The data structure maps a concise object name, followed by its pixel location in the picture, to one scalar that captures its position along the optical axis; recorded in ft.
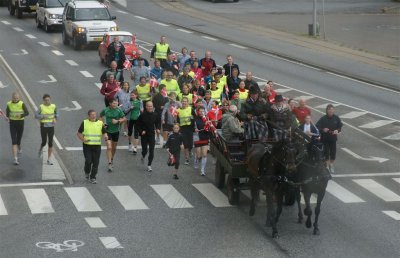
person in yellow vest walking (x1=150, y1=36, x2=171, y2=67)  132.05
